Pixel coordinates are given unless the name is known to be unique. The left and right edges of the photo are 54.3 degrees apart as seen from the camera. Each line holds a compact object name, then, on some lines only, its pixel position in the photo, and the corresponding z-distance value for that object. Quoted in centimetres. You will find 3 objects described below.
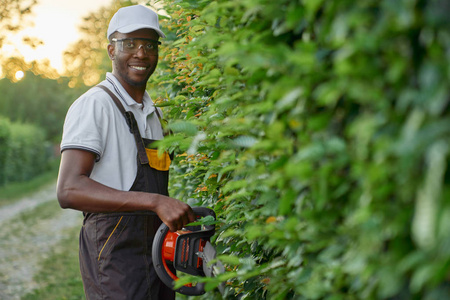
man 243
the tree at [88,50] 3023
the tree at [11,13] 1281
